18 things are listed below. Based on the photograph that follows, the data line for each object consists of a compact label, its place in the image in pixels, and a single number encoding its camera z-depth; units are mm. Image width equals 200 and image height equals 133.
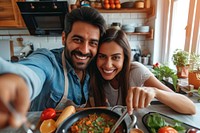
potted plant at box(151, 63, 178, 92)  1193
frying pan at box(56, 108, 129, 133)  500
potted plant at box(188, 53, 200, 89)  978
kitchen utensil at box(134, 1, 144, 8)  1894
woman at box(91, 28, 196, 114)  867
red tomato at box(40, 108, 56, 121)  585
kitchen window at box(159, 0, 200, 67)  1254
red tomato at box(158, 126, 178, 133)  465
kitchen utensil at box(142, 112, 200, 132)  533
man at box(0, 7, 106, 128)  797
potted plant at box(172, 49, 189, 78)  1182
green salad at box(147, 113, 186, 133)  500
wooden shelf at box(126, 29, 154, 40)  1920
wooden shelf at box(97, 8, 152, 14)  1941
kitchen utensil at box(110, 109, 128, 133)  489
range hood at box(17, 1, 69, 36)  1847
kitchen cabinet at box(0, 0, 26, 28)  1990
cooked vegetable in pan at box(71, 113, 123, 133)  532
